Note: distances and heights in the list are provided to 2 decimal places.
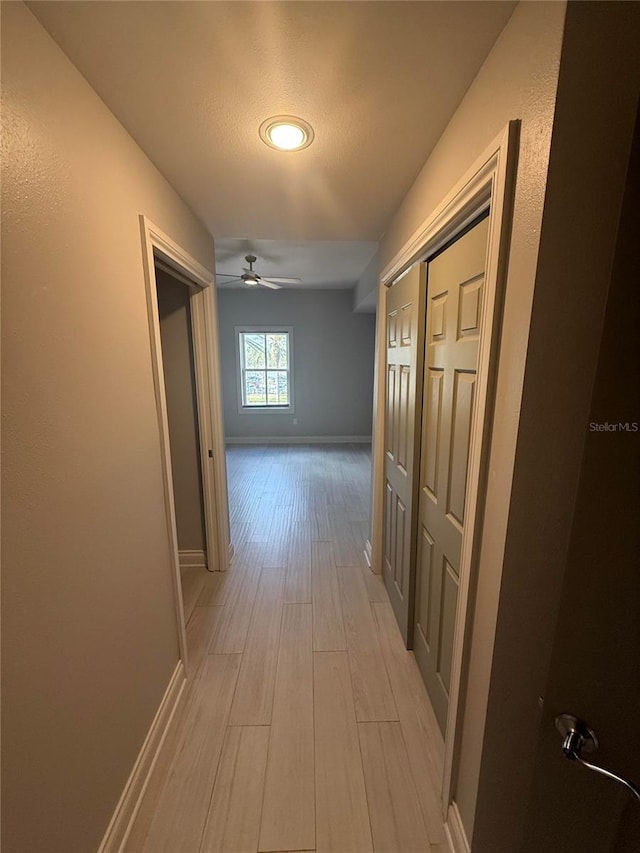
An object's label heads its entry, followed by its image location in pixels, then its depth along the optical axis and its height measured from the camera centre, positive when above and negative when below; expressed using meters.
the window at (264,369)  6.38 -0.06
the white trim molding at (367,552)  2.71 -1.52
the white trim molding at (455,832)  1.07 -1.48
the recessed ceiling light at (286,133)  1.16 +0.81
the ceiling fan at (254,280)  4.02 +1.07
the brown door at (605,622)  0.50 -0.42
